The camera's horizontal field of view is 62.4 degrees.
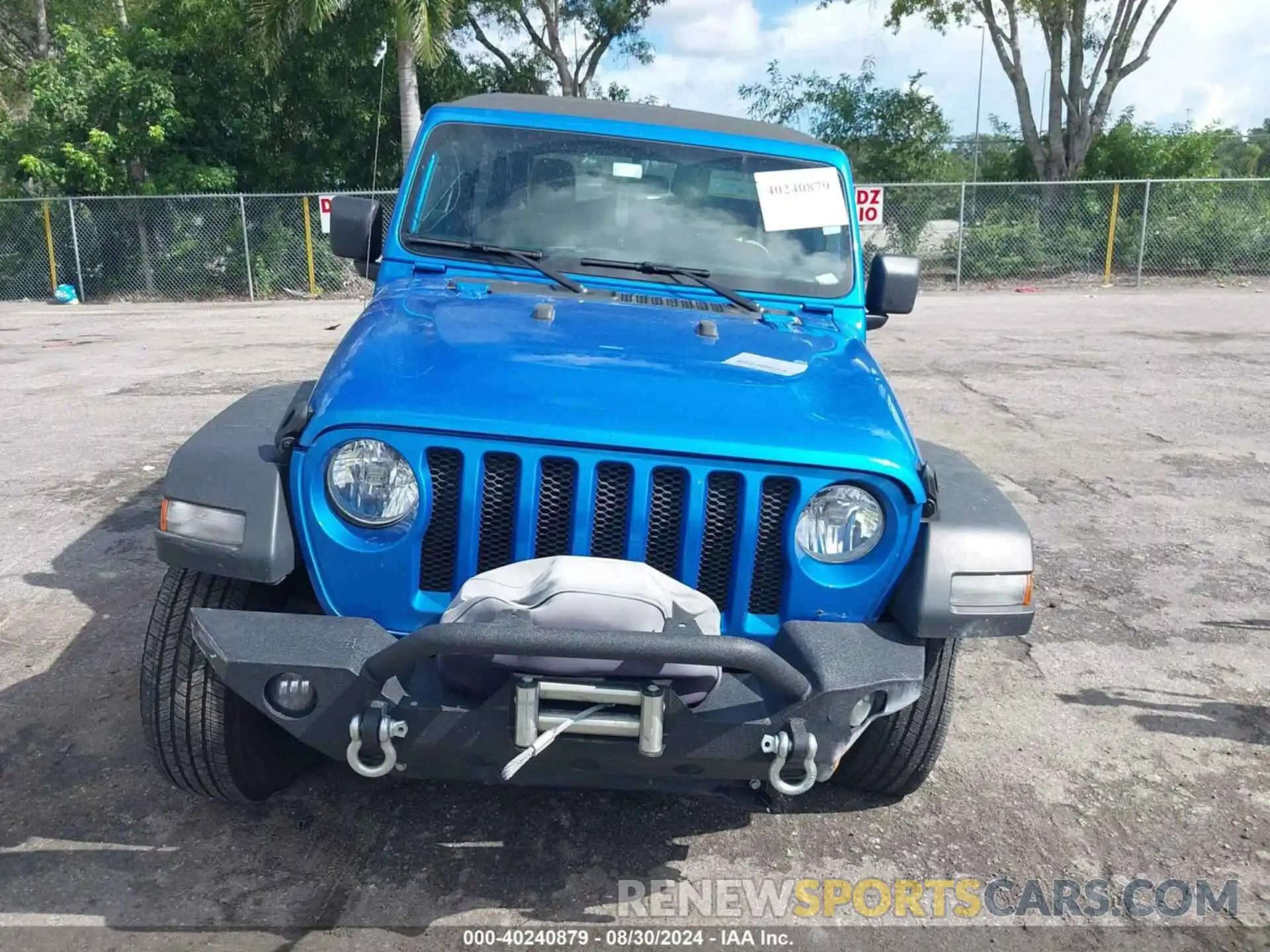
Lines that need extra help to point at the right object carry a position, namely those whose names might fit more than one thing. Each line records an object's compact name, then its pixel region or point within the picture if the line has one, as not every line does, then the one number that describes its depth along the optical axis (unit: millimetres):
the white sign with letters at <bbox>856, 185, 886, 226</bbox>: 17562
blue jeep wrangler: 2238
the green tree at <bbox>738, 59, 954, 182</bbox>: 21812
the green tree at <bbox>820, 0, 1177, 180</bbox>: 21016
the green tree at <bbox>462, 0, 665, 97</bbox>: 25250
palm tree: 16969
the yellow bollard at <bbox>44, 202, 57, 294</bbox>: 18797
